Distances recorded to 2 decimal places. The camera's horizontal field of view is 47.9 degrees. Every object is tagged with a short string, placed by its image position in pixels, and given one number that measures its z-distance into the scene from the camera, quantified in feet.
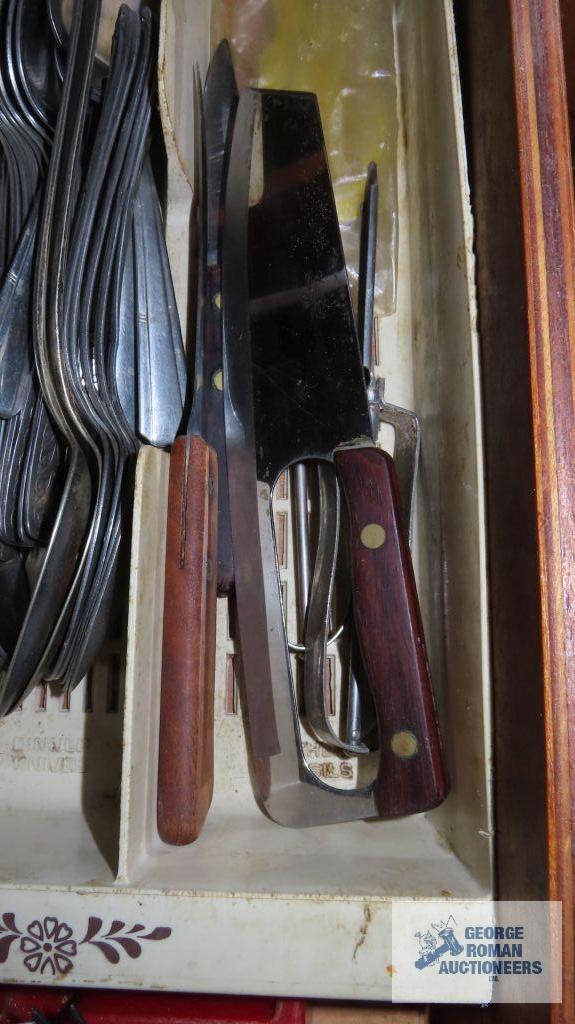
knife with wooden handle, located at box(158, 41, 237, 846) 1.52
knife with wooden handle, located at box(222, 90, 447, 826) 1.56
